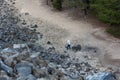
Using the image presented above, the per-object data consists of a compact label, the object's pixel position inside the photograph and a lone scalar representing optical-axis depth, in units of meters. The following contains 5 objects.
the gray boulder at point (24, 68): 22.33
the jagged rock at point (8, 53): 24.39
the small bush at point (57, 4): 40.09
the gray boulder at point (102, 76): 24.41
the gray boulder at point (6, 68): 22.27
